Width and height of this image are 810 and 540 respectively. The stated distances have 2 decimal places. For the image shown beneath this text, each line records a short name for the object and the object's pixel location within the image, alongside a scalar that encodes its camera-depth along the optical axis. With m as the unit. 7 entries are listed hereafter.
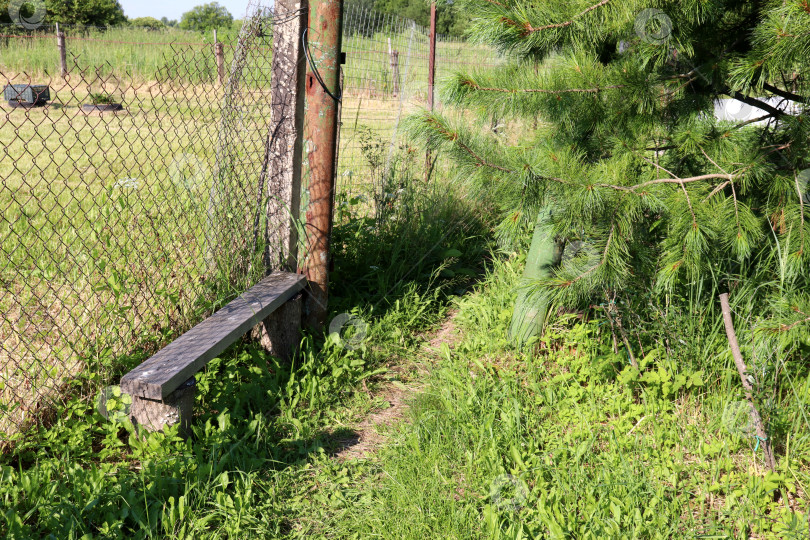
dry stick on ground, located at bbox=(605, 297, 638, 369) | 2.89
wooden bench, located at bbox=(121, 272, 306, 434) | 2.28
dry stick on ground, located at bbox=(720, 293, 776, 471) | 2.34
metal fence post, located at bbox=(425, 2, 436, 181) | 6.09
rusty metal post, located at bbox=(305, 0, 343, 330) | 3.09
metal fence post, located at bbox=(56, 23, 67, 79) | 13.50
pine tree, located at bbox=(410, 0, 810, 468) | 2.19
